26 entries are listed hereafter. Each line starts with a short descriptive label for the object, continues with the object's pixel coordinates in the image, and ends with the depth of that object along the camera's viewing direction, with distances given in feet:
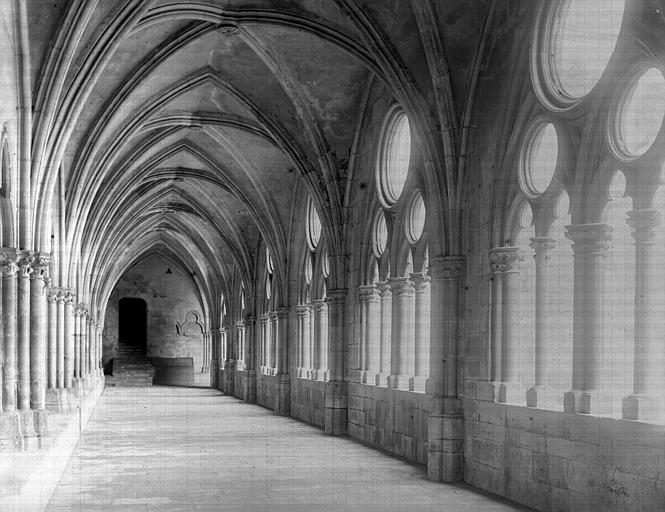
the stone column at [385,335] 51.42
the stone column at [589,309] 28.25
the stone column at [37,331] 40.63
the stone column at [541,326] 32.09
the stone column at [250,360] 93.91
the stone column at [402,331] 48.14
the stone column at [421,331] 45.34
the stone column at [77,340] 76.59
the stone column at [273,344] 86.38
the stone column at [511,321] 34.68
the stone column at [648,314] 25.23
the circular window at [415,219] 47.16
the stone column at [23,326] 39.40
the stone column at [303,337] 73.67
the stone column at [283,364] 75.41
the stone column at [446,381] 38.09
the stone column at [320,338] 68.13
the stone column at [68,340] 65.00
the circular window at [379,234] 52.80
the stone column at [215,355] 130.25
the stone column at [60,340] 60.44
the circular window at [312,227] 70.69
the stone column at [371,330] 53.47
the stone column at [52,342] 56.59
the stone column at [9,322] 38.45
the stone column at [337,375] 57.47
